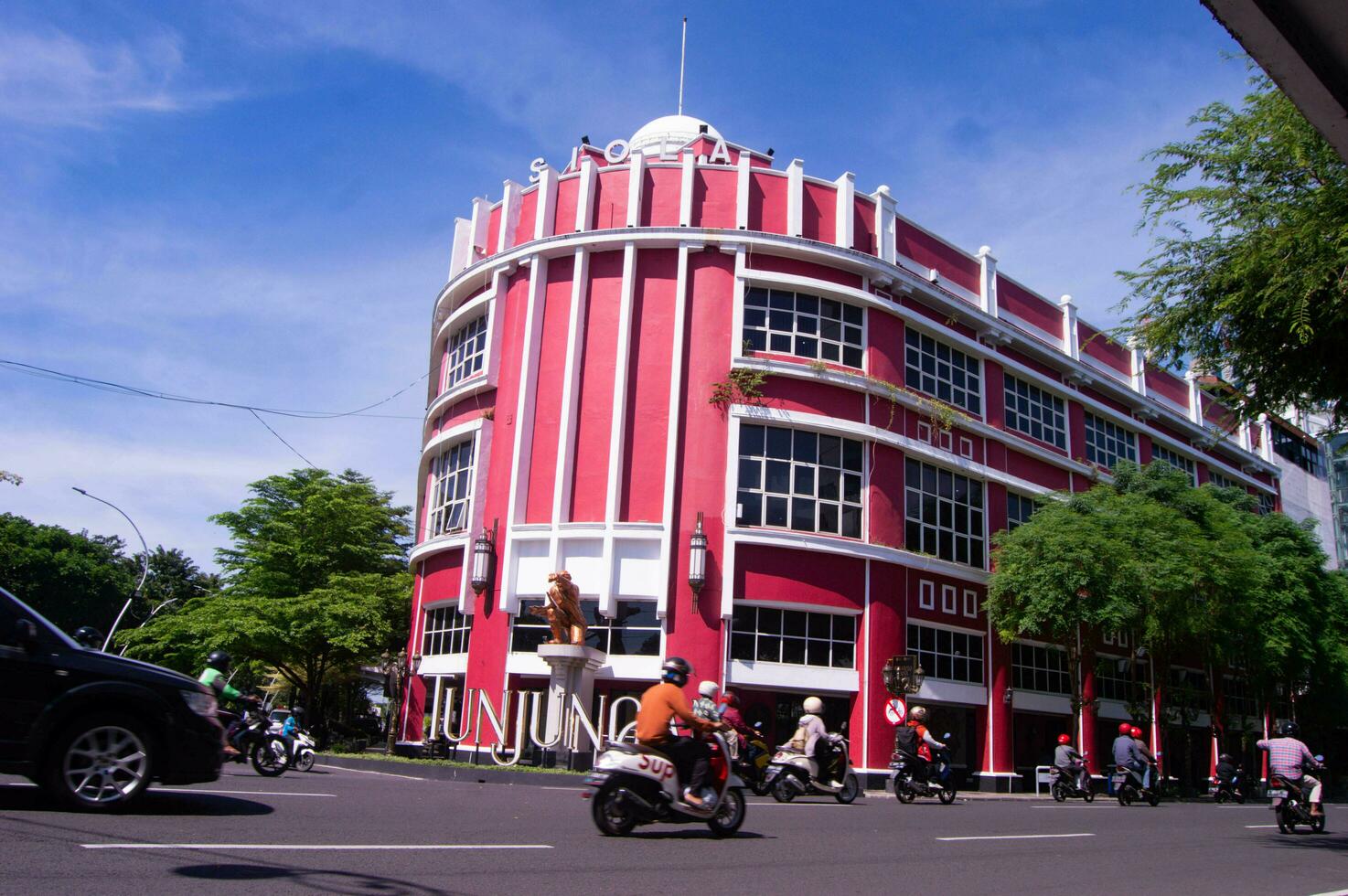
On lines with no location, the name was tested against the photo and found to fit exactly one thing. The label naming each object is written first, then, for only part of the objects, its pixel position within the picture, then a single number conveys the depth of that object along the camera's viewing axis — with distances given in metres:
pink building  25.77
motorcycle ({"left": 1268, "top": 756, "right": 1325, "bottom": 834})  15.02
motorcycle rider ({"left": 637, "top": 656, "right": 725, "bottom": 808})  9.70
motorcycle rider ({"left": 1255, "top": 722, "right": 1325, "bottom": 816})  15.09
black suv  8.14
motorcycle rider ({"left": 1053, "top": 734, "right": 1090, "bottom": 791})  24.31
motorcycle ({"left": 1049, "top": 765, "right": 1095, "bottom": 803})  24.30
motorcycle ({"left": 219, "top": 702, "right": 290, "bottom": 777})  15.14
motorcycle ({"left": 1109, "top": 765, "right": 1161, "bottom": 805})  23.23
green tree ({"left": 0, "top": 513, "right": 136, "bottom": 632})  58.69
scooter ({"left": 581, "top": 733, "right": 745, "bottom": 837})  9.45
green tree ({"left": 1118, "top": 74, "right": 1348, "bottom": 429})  10.92
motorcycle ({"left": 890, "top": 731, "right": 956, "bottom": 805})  19.34
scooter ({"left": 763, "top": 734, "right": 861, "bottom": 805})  17.33
